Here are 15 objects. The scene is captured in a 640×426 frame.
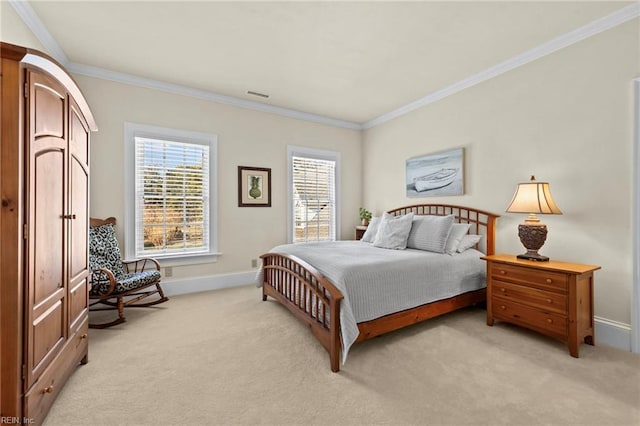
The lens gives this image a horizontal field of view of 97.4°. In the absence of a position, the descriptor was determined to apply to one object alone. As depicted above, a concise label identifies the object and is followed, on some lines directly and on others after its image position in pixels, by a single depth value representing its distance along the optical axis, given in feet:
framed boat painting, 12.16
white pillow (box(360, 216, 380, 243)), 13.32
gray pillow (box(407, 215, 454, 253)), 10.32
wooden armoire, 4.18
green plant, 16.56
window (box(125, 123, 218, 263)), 11.83
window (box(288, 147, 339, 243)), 15.70
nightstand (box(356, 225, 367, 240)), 15.81
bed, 7.07
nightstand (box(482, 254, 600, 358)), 7.23
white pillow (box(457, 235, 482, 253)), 10.60
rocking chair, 9.20
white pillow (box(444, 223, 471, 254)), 10.29
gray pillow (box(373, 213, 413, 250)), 11.08
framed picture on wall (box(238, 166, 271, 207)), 14.05
